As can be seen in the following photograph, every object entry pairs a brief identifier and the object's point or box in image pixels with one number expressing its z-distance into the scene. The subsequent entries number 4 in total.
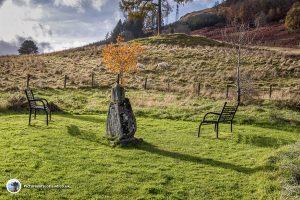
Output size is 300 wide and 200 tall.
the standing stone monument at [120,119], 14.55
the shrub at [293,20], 70.31
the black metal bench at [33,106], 17.17
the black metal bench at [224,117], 16.35
